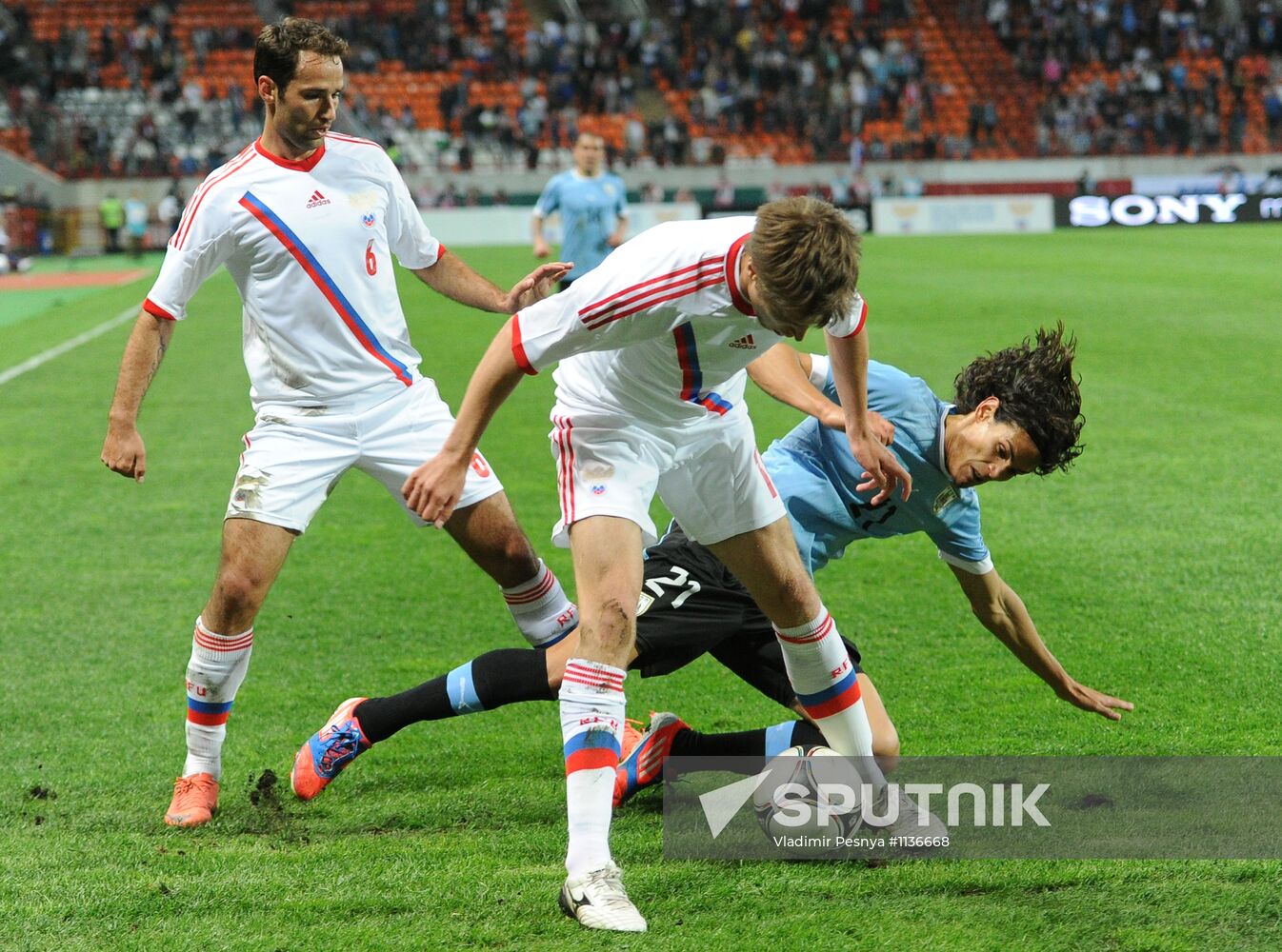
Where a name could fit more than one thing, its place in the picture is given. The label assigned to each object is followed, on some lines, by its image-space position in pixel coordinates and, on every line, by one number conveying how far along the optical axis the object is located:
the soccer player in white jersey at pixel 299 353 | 8.55
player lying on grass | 7.75
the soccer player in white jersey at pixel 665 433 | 6.37
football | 7.60
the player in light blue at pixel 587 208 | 29.98
